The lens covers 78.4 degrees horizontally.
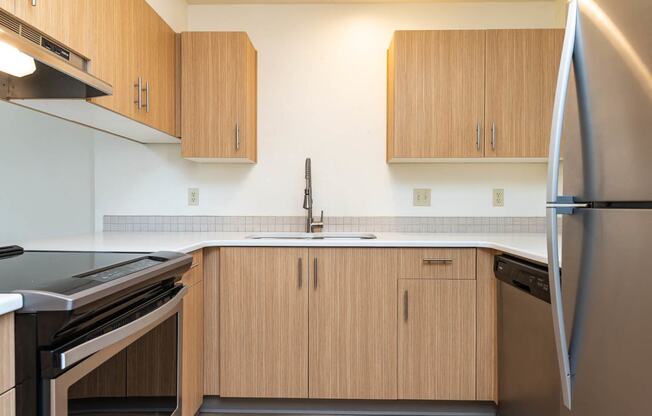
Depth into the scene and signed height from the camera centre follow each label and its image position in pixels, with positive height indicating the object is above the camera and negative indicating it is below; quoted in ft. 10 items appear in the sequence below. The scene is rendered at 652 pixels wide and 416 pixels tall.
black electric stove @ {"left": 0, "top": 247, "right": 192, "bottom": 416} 2.57 -0.79
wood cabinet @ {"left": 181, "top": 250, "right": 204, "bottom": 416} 5.67 -2.02
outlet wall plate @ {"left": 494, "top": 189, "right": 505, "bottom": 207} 8.19 +0.18
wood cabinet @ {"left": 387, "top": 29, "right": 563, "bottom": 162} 7.09 +2.08
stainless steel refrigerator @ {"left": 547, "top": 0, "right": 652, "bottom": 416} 2.35 -0.02
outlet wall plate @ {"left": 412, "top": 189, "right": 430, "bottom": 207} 8.23 +0.18
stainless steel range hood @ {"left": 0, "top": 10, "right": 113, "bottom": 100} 3.69 +1.38
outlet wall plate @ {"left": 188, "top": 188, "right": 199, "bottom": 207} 8.31 +0.14
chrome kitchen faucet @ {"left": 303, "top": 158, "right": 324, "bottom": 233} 7.75 +0.12
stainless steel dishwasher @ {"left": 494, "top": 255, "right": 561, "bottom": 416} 4.34 -1.67
